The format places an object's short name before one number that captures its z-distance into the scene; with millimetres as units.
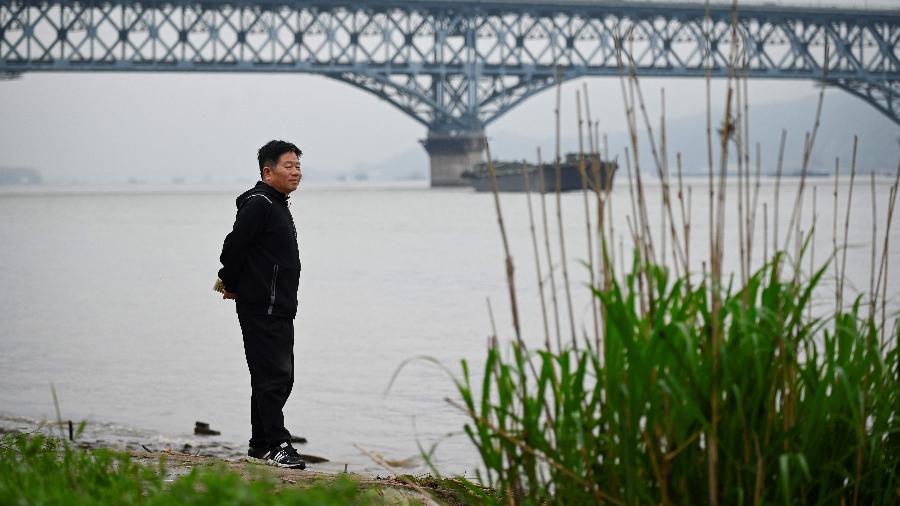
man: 10328
